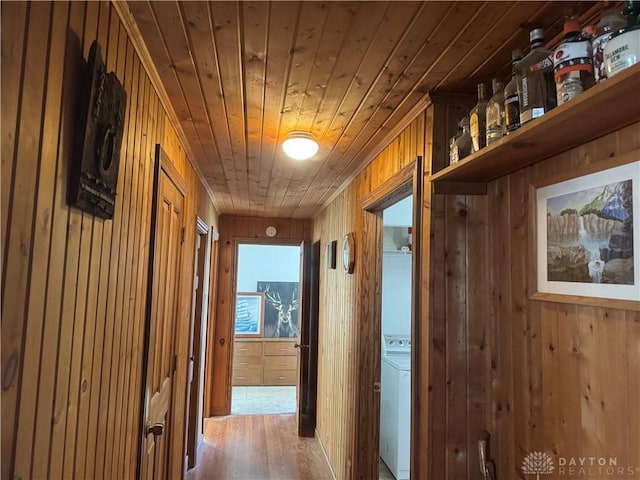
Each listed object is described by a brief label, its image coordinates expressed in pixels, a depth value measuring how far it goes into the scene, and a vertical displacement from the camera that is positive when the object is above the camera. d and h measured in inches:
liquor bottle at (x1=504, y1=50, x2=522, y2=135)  46.7 +21.1
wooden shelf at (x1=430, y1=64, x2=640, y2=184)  32.5 +15.9
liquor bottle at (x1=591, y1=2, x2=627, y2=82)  36.5 +23.5
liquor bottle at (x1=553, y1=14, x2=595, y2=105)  38.4 +21.5
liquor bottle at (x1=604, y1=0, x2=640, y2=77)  32.9 +20.3
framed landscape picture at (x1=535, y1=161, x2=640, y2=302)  38.4 +5.9
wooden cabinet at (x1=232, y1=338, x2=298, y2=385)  252.4 -50.0
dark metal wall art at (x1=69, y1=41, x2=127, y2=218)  37.4 +13.6
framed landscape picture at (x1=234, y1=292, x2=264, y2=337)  263.1 -21.2
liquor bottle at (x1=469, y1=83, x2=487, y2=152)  54.1 +21.8
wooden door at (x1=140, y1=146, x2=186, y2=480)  69.6 -7.0
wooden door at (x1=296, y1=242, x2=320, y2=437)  172.7 -27.8
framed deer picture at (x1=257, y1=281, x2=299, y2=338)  266.7 -16.9
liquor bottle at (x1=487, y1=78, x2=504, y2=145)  49.8 +21.3
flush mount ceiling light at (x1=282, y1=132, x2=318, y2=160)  85.4 +29.3
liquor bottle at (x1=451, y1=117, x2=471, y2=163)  58.6 +20.8
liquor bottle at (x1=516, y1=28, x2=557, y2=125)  42.7 +22.2
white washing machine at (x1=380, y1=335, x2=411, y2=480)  122.2 -39.8
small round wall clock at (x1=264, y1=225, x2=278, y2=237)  206.1 +25.8
